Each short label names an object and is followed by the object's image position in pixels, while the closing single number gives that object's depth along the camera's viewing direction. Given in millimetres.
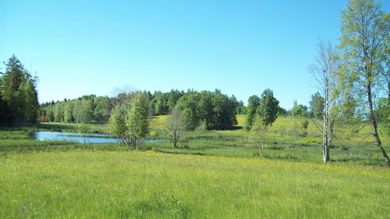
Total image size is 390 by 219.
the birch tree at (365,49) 28609
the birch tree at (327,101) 43406
